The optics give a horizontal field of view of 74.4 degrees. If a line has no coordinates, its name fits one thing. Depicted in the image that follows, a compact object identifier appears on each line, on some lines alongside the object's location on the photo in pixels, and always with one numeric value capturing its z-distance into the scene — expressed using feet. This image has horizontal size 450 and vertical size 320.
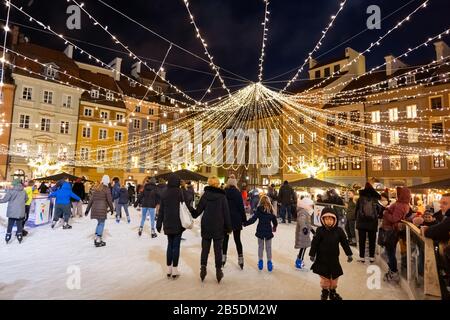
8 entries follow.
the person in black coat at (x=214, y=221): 16.76
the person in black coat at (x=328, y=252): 13.30
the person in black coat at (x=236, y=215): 19.97
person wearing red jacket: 17.94
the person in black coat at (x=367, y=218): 21.59
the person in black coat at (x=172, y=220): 17.34
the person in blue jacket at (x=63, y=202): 35.29
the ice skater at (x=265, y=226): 19.43
